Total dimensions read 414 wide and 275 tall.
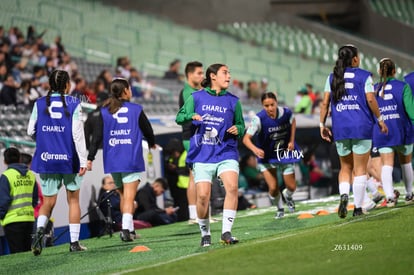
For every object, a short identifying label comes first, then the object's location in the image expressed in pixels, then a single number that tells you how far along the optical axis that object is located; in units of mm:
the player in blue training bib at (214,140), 10711
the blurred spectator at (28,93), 20219
